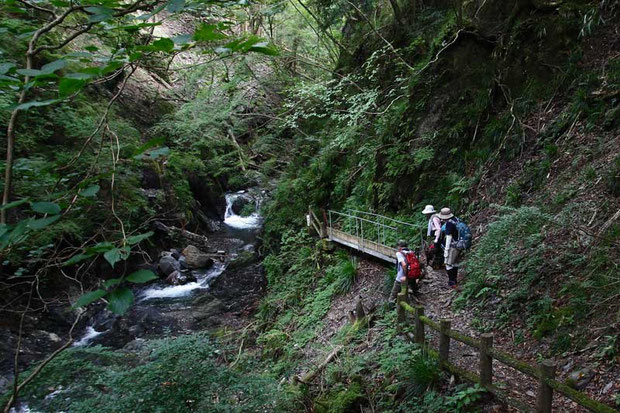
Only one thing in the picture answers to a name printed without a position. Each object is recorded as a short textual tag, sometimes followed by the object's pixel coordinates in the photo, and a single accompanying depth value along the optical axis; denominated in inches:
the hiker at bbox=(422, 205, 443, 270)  323.0
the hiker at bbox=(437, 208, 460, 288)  299.0
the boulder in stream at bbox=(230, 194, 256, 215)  957.2
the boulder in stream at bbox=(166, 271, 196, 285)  604.1
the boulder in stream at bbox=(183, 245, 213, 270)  653.3
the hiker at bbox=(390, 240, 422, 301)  308.3
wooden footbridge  394.0
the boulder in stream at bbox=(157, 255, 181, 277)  619.2
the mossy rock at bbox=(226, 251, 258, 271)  668.1
